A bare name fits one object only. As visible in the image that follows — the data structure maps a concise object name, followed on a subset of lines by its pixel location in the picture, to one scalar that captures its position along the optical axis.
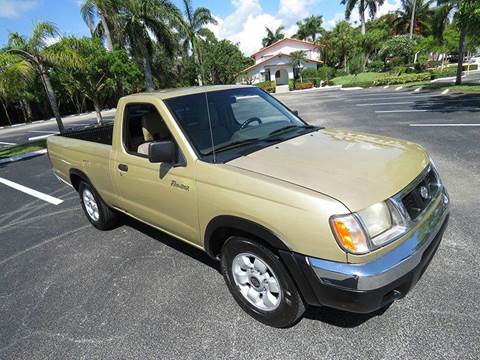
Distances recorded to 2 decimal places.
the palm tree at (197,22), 32.28
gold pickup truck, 2.11
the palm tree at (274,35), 71.19
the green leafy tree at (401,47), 42.06
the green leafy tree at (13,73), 12.12
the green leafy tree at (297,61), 47.50
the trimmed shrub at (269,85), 40.53
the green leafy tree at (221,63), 37.97
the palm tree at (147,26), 21.56
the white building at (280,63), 49.62
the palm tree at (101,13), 19.68
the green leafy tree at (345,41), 47.03
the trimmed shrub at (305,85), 40.28
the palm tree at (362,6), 48.44
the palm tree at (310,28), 64.56
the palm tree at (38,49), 12.56
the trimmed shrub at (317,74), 42.72
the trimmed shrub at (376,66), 45.31
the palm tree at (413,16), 47.81
